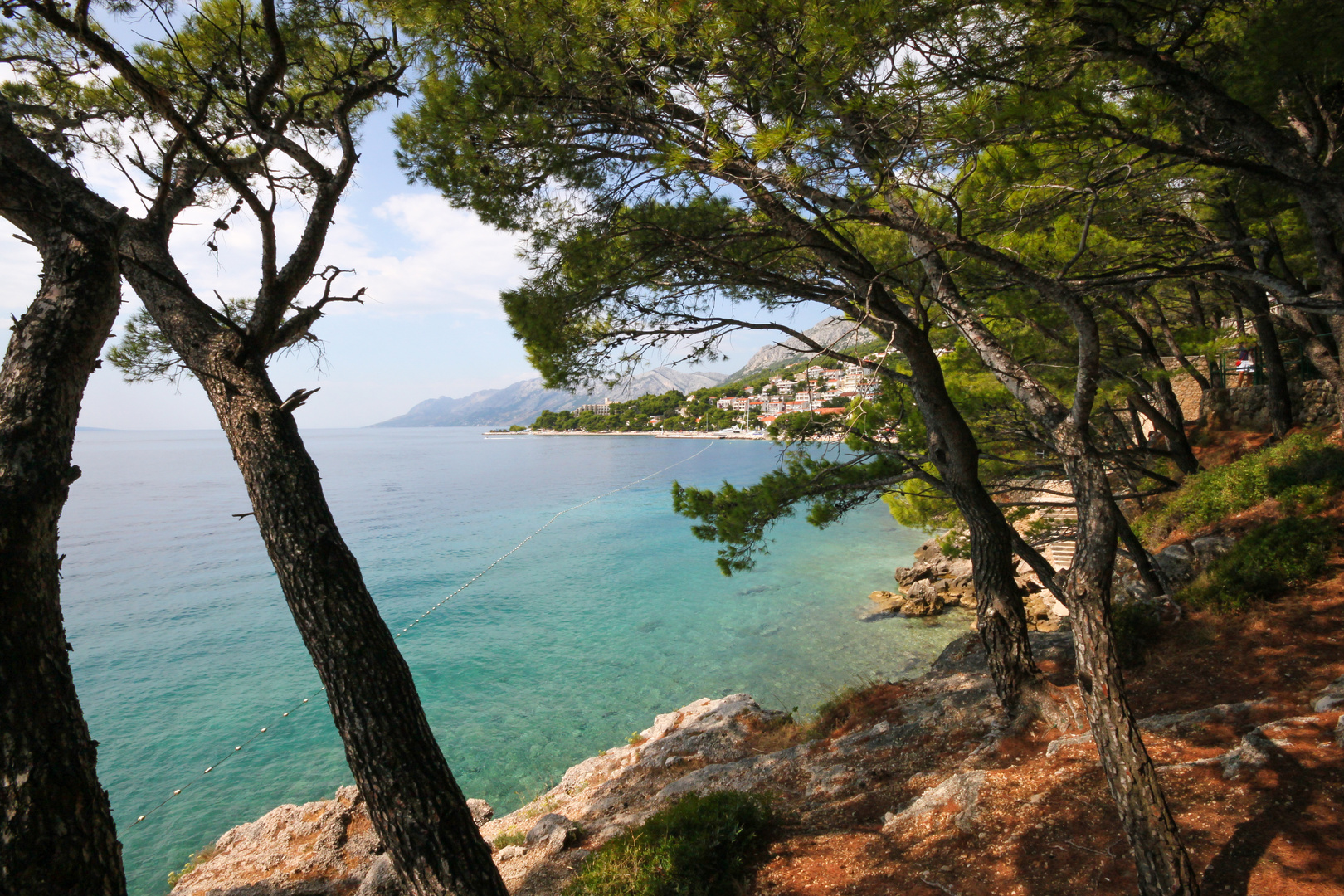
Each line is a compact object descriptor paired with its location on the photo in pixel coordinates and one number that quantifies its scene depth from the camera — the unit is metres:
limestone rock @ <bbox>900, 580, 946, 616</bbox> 13.57
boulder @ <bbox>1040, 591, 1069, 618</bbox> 11.20
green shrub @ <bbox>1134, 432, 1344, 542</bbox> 6.89
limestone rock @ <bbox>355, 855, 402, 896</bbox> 4.09
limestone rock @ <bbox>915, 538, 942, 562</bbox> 16.39
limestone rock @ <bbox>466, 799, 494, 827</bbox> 6.51
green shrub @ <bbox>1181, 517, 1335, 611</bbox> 5.52
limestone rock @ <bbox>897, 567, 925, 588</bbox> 15.16
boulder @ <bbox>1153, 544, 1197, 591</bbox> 6.84
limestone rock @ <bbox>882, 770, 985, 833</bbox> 3.45
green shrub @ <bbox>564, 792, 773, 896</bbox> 3.33
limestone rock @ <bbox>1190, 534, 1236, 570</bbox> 6.73
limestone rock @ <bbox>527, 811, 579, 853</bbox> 4.68
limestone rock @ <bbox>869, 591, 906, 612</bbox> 14.17
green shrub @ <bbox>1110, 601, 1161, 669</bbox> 5.55
